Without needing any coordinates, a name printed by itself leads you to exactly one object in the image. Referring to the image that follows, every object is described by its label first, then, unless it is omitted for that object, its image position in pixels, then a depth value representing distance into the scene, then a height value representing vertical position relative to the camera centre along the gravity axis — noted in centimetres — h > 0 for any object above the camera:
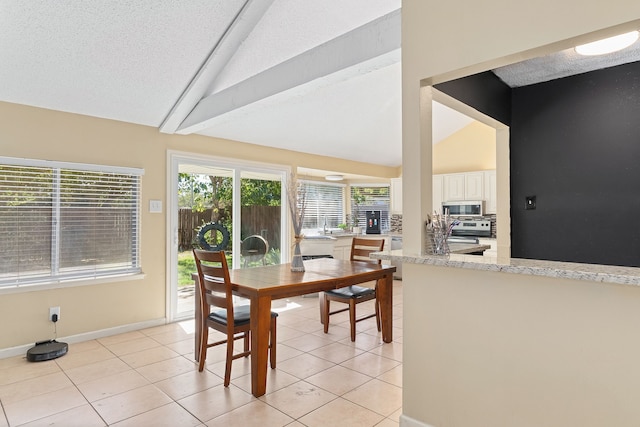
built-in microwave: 571 +19
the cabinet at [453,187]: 598 +53
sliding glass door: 421 +5
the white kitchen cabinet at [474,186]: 579 +53
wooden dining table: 248 -50
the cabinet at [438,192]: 623 +46
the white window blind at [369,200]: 739 +39
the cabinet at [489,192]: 564 +41
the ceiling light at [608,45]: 195 +95
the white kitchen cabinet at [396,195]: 691 +45
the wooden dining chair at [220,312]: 259 -70
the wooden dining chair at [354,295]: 352 -73
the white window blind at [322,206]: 682 +26
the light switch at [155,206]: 397 +15
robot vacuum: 304 -109
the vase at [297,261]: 325 -36
